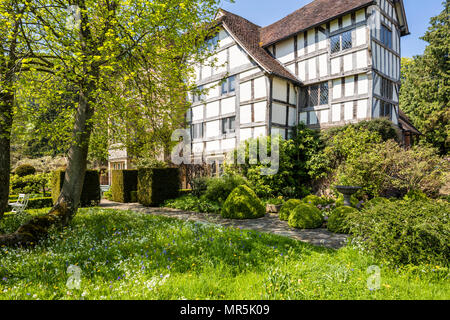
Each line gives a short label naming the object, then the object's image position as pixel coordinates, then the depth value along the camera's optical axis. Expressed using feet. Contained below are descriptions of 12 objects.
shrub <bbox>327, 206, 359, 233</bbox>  22.80
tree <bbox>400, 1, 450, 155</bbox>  59.31
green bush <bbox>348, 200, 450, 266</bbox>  13.57
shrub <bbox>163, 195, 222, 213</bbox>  35.48
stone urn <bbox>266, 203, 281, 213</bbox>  35.19
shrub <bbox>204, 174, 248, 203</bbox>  39.19
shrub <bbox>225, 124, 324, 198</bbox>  42.42
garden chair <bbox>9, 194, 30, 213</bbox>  34.17
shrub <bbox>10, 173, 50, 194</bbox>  53.06
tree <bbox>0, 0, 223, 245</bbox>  19.30
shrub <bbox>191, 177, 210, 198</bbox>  44.60
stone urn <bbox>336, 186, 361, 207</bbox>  26.81
